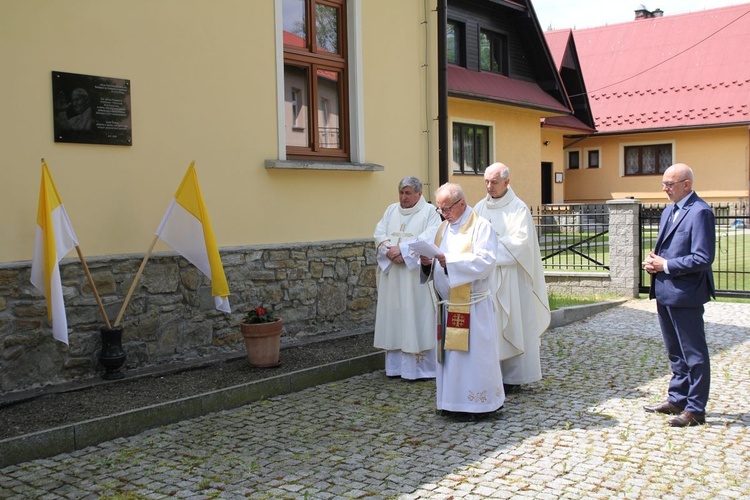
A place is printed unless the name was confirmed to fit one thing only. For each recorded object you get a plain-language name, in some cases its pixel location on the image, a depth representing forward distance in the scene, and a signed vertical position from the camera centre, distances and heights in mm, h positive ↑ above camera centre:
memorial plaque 6742 +1009
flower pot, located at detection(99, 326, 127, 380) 6816 -1206
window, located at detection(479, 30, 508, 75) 23516 +4962
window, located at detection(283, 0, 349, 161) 9000 +1666
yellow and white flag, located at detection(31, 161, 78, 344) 6121 -231
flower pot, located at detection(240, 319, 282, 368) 7391 -1236
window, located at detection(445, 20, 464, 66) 22094 +4991
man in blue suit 5656 -563
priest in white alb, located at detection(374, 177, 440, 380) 7516 -849
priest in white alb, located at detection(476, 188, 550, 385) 6730 -712
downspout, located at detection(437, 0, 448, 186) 10781 +1625
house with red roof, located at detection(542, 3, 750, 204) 29047 +4057
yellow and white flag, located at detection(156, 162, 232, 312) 7156 -120
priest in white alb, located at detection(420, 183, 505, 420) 5984 -876
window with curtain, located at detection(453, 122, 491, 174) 22422 +1963
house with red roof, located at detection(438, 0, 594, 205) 22016 +3579
